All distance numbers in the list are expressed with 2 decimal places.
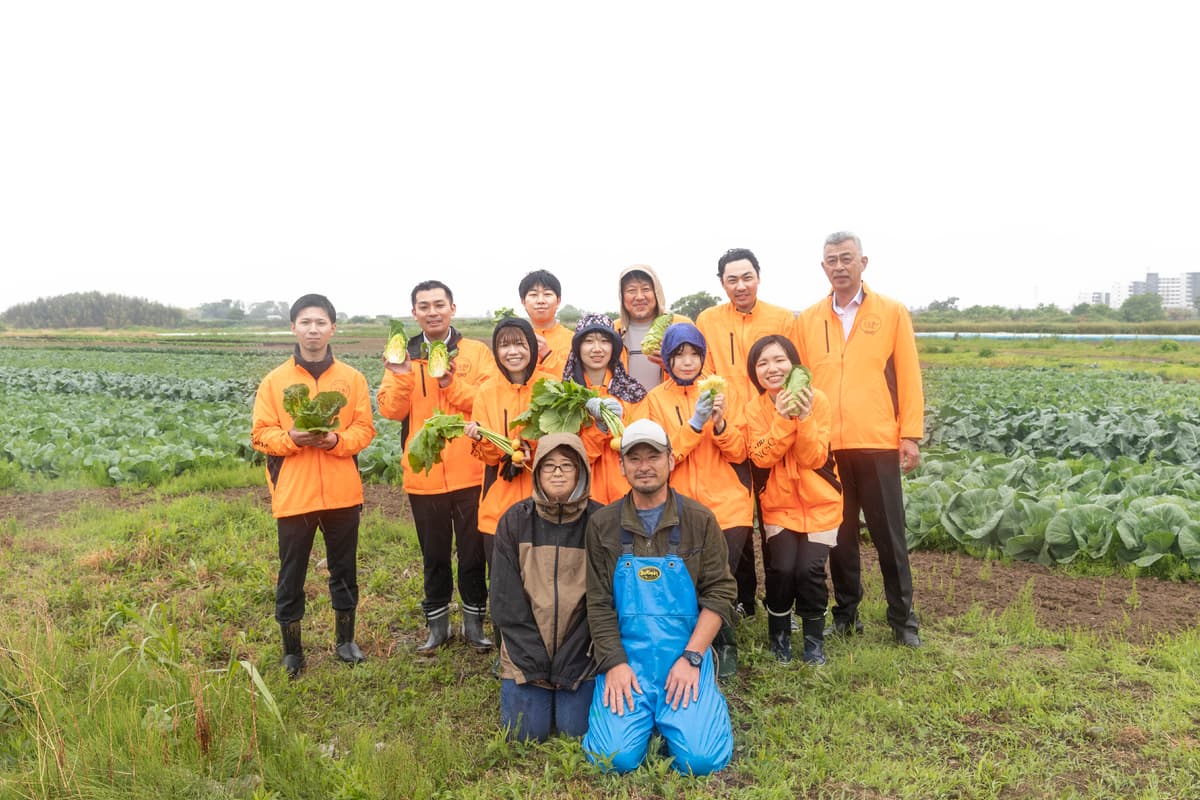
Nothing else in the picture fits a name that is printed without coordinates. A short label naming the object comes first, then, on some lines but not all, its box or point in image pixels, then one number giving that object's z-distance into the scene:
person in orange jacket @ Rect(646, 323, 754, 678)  4.14
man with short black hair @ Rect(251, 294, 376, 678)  4.36
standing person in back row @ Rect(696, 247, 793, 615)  4.65
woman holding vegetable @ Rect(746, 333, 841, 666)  4.21
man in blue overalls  3.49
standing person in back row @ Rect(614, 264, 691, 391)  4.67
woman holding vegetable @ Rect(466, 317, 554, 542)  4.36
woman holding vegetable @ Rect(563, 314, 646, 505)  4.30
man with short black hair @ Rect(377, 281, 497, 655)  4.72
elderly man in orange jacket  4.46
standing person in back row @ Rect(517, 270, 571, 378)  4.85
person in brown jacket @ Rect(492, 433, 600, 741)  3.79
